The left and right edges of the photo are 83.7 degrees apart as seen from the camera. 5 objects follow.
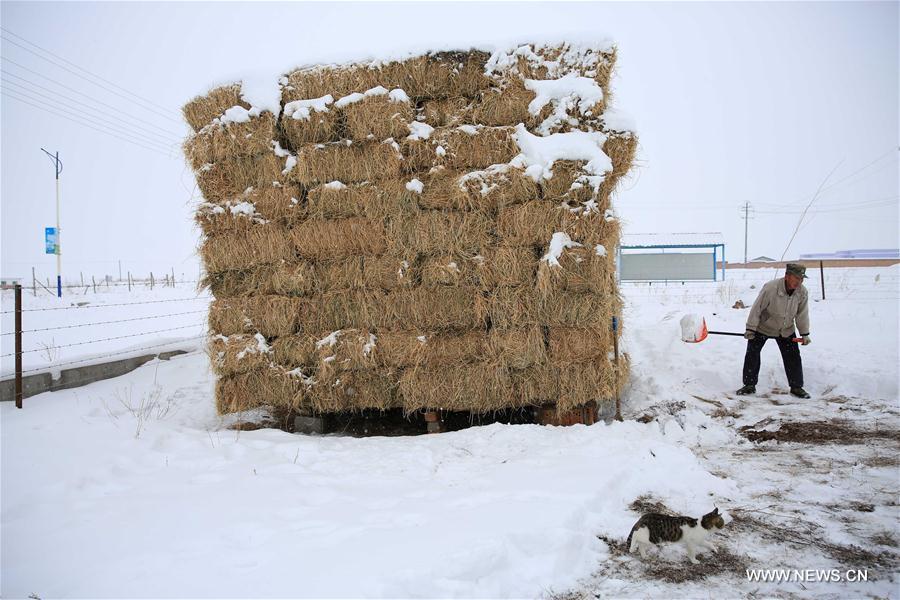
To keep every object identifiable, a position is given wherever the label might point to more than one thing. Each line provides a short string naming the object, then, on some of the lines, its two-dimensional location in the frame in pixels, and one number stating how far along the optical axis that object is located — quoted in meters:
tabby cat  2.69
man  6.07
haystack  4.89
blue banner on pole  18.28
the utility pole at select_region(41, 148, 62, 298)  17.53
